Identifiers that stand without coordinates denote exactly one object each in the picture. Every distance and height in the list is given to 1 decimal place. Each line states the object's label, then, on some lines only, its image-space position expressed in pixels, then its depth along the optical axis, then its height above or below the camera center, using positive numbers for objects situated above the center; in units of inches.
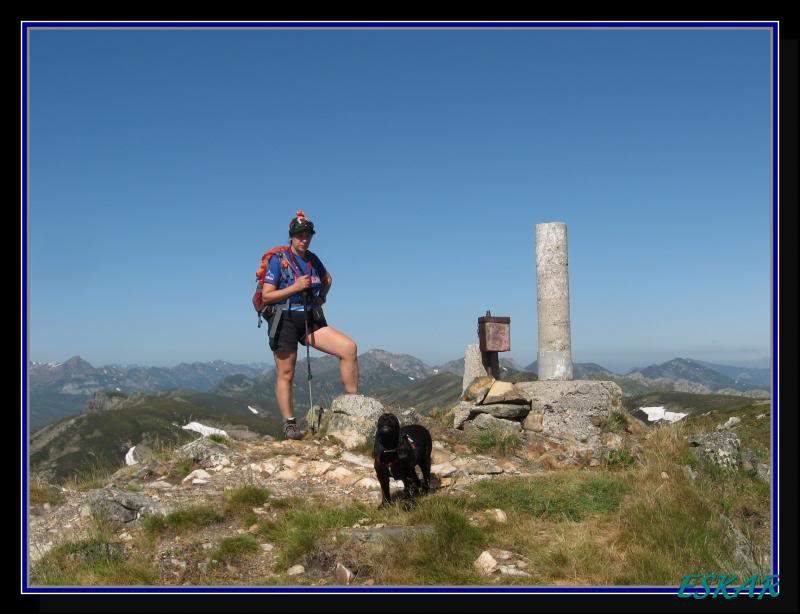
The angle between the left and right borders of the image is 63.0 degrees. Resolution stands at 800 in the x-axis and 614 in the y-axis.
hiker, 394.9 +2.1
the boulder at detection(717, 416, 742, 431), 511.1 -93.7
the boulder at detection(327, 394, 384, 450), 419.8 -71.6
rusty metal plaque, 550.3 -20.9
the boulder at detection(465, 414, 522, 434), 464.4 -82.9
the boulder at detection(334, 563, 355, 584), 225.5 -92.2
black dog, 287.7 -64.4
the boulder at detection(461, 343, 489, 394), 578.2 -49.4
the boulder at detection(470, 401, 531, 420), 478.3 -74.1
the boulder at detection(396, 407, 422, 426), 484.6 -80.7
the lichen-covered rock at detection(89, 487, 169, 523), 290.9 -89.0
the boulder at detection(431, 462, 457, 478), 358.4 -89.1
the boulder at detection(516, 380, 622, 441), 467.5 -70.5
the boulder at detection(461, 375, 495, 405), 498.9 -62.2
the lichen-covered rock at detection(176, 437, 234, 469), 379.6 -85.3
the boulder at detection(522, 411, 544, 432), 472.5 -82.1
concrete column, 543.5 +9.4
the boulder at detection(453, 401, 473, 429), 488.1 -79.5
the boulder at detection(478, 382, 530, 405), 484.7 -63.7
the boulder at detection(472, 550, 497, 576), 228.7 -90.2
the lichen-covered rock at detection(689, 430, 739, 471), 366.9 -80.7
